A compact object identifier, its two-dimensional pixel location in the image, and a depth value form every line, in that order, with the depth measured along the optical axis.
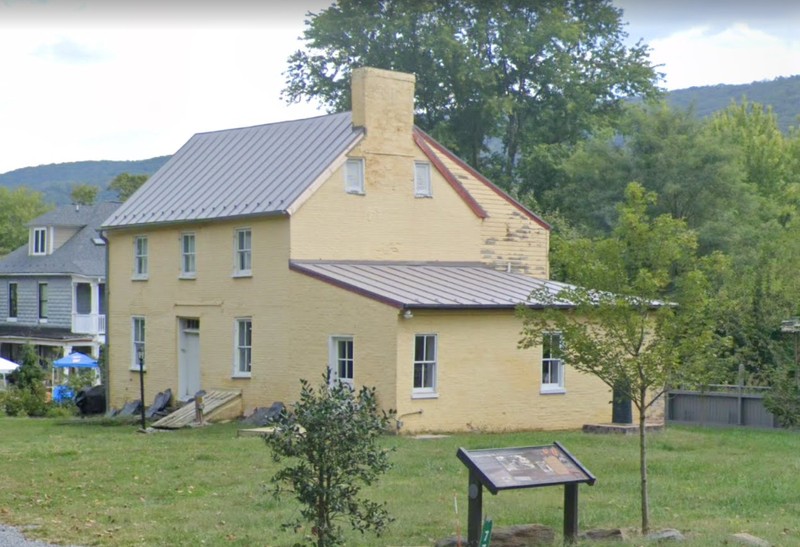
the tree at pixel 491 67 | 57.50
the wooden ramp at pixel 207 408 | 33.22
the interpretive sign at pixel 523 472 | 13.49
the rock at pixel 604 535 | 14.28
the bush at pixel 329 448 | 12.38
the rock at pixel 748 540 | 13.92
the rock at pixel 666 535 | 14.15
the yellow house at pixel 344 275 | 30.23
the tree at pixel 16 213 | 99.50
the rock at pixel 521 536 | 13.93
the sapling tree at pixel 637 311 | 15.19
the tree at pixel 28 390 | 42.41
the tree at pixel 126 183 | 94.37
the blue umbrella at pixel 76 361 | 52.58
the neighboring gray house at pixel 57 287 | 62.16
